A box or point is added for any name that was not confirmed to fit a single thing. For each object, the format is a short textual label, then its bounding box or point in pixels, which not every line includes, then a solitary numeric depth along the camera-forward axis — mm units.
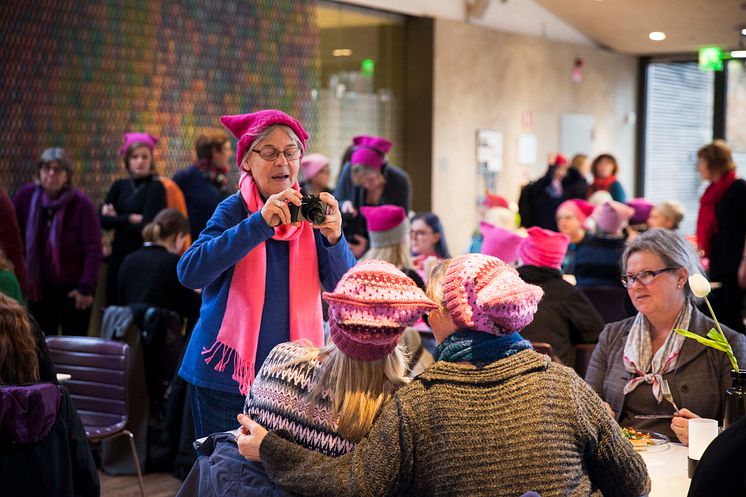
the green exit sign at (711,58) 10817
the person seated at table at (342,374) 2053
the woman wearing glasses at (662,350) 3039
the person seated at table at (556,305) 4223
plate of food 2832
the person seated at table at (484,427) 1982
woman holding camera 2797
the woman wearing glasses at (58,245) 6227
